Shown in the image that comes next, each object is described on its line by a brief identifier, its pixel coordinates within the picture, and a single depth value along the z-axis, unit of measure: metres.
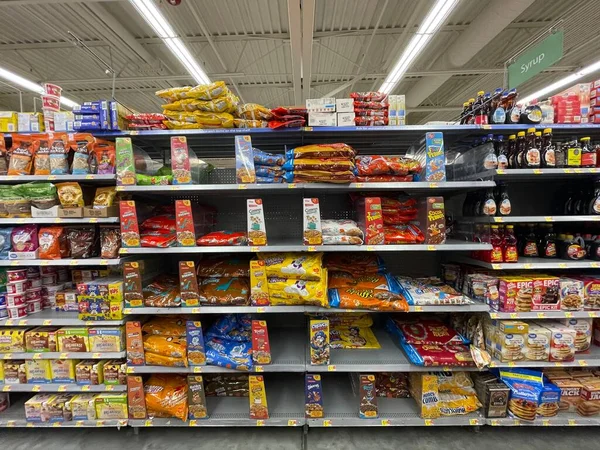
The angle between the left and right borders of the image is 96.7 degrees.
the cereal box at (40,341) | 2.15
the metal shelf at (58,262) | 2.06
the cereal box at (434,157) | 1.99
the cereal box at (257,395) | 2.04
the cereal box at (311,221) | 1.97
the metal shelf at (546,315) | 2.05
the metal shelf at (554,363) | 2.07
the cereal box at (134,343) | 2.09
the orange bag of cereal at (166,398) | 2.08
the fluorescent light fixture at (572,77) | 5.15
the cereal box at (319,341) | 2.02
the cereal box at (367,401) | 2.06
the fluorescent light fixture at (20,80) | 4.60
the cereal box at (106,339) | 2.11
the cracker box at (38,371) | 2.20
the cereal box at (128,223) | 2.01
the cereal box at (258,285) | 2.03
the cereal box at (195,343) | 2.04
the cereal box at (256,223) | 1.98
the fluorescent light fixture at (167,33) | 3.10
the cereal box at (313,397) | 2.04
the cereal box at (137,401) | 2.11
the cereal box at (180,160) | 1.98
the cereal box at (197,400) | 2.08
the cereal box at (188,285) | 2.03
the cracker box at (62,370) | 2.19
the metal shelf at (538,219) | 2.00
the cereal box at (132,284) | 2.06
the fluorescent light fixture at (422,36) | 3.20
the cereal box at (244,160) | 1.96
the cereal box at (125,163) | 1.98
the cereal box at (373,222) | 1.99
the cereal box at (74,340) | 2.14
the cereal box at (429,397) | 2.05
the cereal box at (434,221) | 1.99
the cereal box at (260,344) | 2.00
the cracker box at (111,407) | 2.14
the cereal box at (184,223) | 1.99
